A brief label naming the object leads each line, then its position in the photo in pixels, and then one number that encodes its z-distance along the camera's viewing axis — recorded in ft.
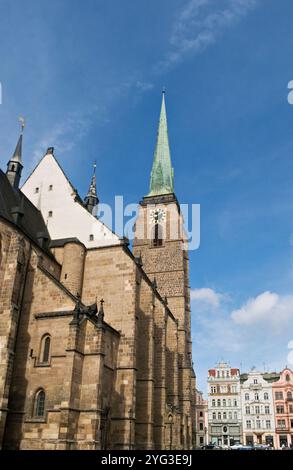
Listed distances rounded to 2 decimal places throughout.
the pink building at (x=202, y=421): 204.13
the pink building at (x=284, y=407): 180.65
